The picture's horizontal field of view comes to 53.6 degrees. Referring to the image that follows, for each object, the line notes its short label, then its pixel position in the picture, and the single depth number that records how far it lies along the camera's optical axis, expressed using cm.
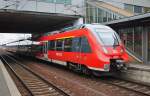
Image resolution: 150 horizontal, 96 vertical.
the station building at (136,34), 1034
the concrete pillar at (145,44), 1056
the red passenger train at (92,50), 748
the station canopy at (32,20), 1466
